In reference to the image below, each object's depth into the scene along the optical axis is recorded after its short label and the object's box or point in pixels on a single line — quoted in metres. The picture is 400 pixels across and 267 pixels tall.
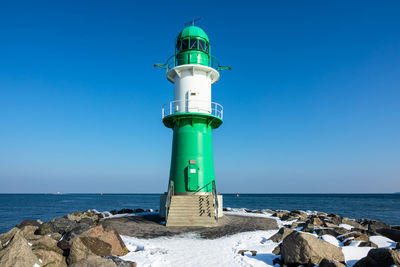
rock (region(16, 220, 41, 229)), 13.84
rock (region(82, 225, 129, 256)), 9.01
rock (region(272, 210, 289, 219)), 18.58
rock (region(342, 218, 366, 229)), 15.16
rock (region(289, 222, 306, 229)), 13.74
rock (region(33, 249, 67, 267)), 7.77
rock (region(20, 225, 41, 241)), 10.87
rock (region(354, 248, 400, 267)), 6.39
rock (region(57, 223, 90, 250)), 9.14
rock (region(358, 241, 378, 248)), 8.82
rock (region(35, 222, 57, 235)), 11.44
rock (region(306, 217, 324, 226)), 13.75
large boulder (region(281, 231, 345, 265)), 7.63
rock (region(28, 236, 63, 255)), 8.77
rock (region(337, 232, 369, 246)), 9.72
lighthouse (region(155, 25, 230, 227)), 16.73
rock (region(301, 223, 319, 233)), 11.87
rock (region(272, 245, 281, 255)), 8.95
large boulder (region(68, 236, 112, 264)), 8.20
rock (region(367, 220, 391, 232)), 13.71
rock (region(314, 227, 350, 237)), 10.77
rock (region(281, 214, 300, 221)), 16.78
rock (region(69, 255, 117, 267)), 6.82
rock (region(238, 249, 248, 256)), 9.21
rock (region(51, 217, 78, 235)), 12.03
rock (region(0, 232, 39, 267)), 6.96
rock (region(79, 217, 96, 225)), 14.68
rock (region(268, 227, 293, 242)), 10.49
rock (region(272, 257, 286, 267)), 8.14
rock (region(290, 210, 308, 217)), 18.92
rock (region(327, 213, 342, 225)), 15.73
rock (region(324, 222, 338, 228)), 13.59
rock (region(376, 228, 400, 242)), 10.33
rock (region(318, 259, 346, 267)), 6.58
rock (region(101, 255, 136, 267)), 7.55
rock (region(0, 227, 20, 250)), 10.87
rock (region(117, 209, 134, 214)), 20.50
